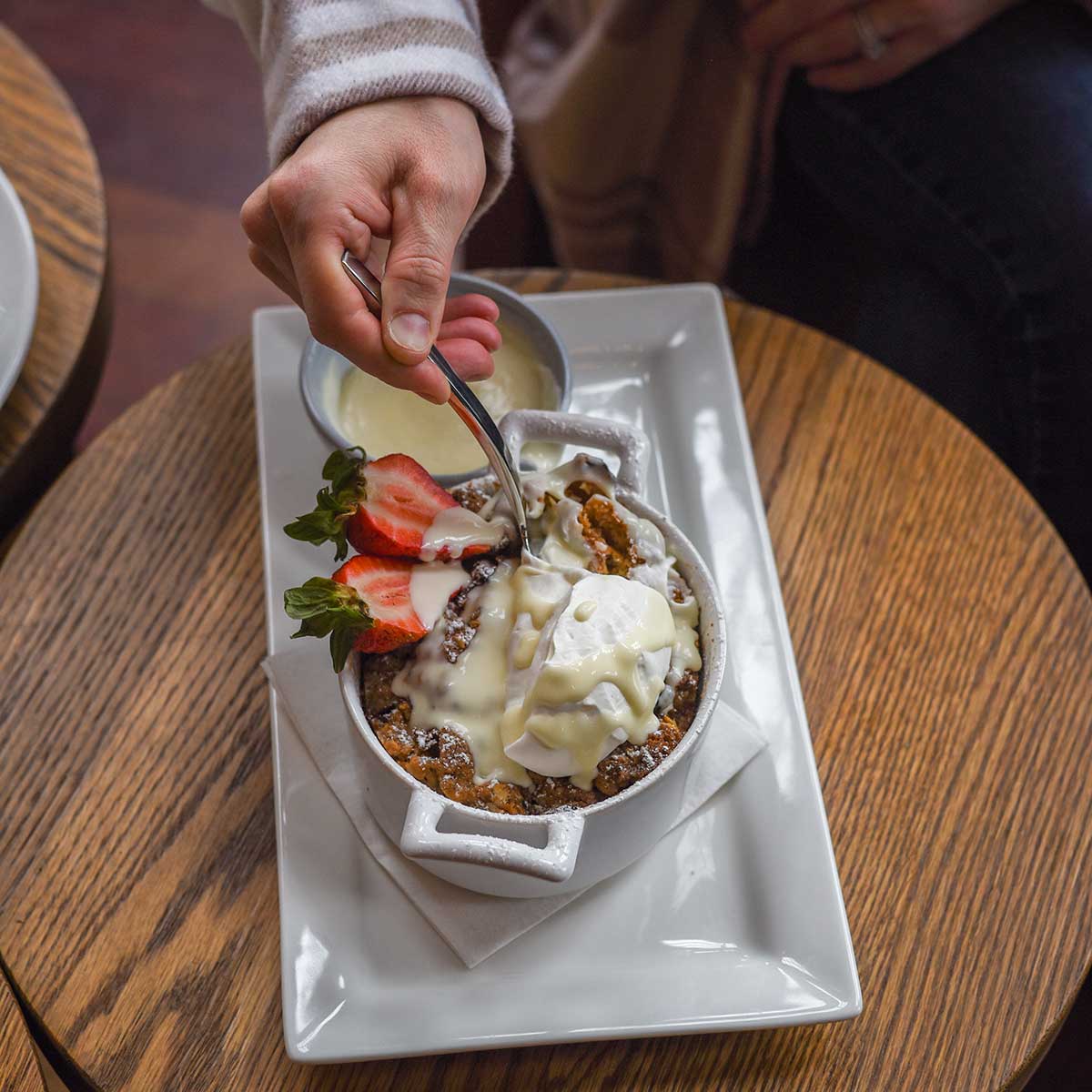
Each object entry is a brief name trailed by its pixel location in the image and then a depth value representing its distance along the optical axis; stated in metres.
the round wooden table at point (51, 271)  1.00
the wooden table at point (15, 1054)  0.75
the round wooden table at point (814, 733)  0.76
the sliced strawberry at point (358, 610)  0.73
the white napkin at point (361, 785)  0.76
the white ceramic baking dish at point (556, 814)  0.66
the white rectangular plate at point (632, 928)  0.74
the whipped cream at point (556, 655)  0.72
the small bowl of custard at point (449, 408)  0.97
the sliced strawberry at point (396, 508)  0.77
